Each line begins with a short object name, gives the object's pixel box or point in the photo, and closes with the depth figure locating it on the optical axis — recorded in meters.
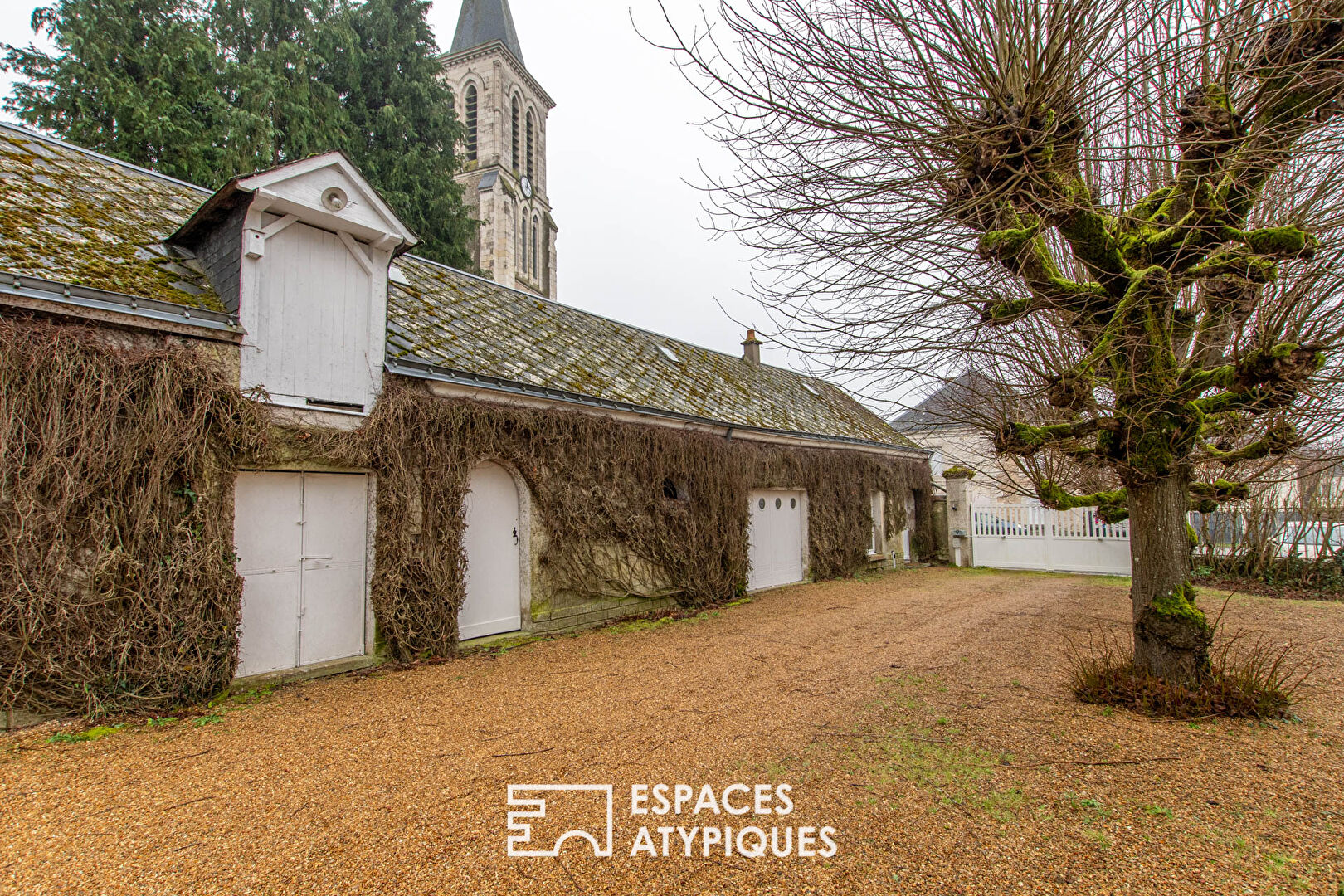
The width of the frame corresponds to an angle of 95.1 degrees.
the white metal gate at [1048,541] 14.36
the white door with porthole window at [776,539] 12.54
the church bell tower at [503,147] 29.59
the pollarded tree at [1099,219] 3.87
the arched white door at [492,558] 7.71
